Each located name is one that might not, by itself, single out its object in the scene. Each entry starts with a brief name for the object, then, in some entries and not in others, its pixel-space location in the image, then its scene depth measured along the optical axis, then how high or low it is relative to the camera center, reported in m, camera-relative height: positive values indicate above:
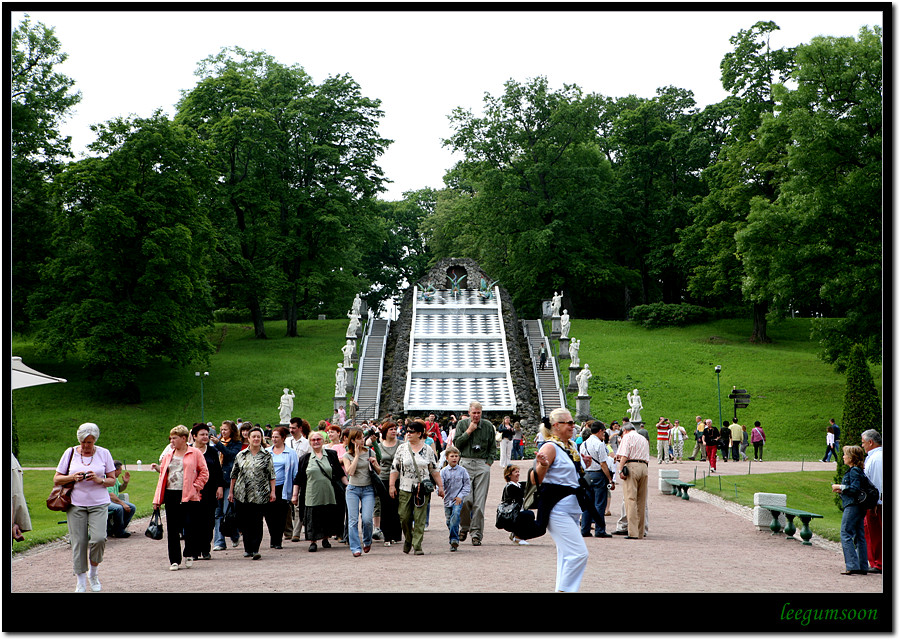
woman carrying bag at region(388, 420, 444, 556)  11.33 -1.91
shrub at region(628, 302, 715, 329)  51.72 +0.62
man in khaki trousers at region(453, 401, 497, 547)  12.36 -1.75
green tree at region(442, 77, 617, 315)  55.81 +8.95
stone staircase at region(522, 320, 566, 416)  36.41 -2.35
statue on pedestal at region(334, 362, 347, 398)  35.97 -2.26
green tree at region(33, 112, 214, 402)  36.09 +2.75
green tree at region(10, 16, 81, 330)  38.69 +8.12
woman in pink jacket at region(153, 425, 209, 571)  10.20 -1.73
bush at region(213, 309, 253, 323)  60.47 +0.80
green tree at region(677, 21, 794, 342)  46.25 +8.15
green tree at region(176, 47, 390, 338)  48.66 +8.94
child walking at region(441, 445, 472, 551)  11.98 -2.07
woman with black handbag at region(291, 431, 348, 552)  11.77 -2.11
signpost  30.54 -2.46
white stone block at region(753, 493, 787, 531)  13.92 -2.86
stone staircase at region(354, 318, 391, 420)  36.03 -1.88
